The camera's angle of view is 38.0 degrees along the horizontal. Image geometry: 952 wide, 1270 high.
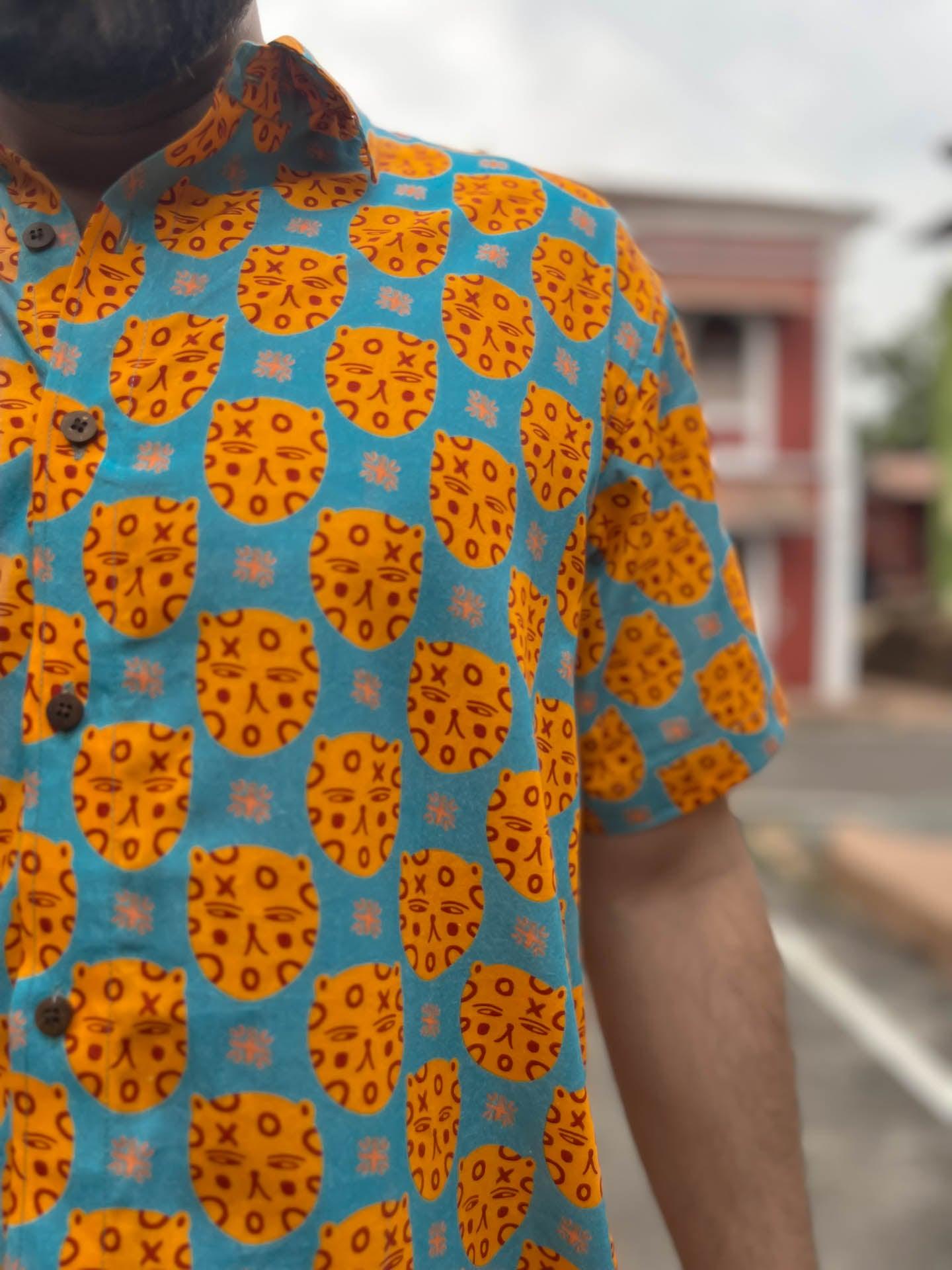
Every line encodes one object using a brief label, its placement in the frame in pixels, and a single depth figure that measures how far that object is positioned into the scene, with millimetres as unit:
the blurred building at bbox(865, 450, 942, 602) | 32656
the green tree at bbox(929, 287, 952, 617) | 11562
